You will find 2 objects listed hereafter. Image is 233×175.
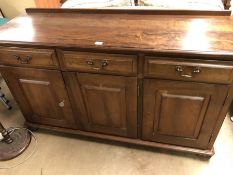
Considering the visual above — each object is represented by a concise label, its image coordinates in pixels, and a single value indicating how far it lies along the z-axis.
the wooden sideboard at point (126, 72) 0.97
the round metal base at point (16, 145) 1.51
